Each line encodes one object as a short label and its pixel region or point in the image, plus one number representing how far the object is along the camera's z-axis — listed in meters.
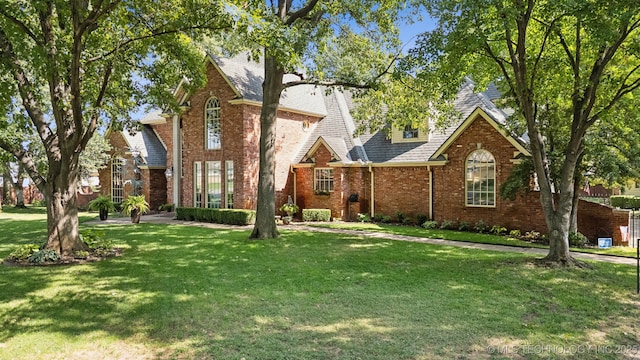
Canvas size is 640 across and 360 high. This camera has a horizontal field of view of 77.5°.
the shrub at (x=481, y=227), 16.99
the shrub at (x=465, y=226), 17.50
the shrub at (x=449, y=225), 17.89
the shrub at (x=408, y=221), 19.26
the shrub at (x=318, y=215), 20.73
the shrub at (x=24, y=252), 10.48
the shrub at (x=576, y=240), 13.86
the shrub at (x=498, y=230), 16.39
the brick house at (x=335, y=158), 17.25
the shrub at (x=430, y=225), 18.09
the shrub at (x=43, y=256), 10.06
